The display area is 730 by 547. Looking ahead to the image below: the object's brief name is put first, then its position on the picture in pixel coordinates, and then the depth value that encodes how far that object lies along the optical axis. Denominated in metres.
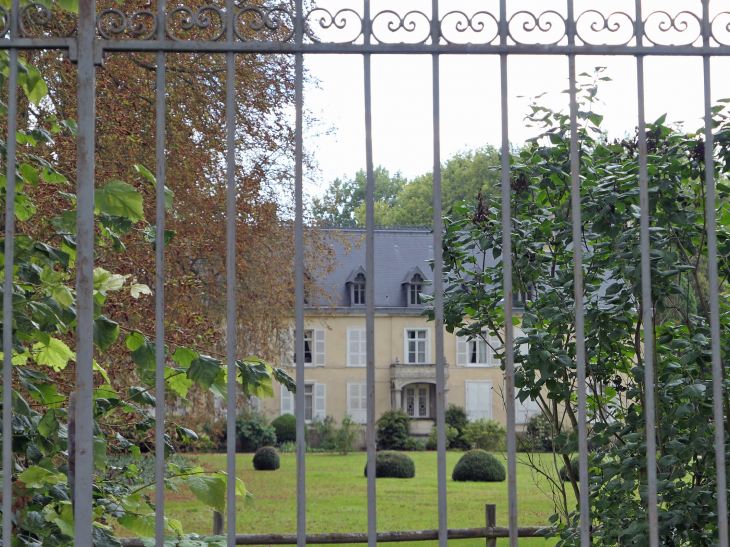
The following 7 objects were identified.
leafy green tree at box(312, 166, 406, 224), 47.07
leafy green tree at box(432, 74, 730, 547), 4.87
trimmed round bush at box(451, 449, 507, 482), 25.91
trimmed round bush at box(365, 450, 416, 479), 28.22
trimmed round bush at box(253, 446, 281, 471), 32.75
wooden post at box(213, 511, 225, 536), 12.05
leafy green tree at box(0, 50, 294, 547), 3.58
